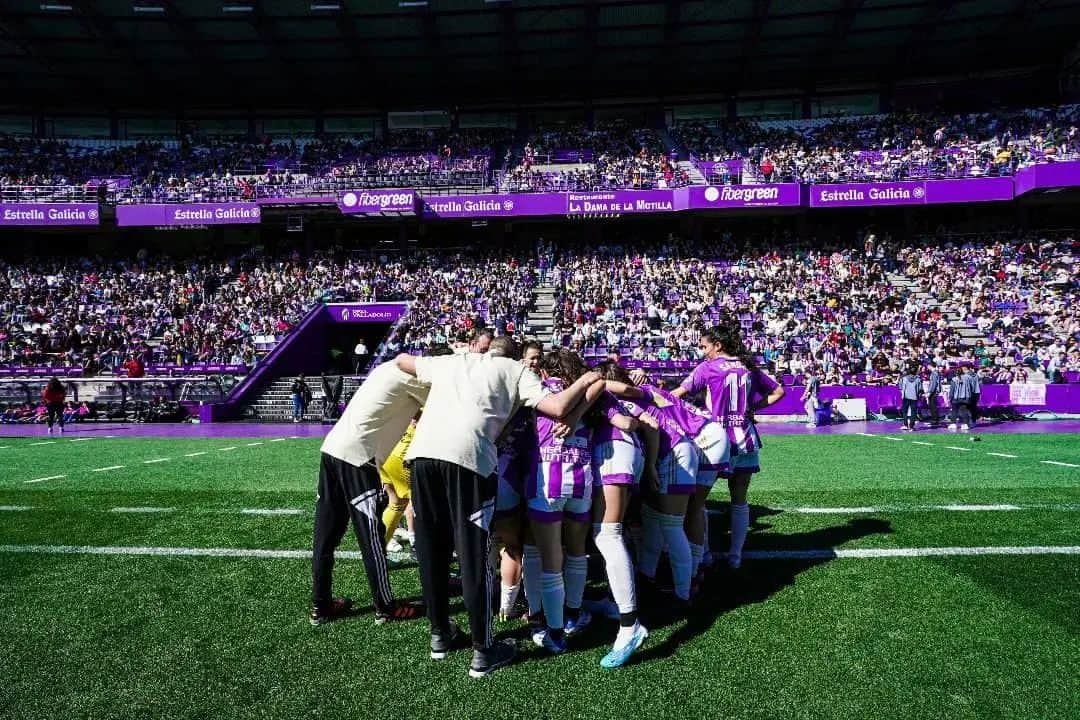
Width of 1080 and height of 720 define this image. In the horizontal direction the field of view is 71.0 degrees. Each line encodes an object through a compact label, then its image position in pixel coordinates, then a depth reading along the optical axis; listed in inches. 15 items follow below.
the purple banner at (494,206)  1236.5
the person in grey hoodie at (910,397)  707.4
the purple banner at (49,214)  1270.9
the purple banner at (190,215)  1248.6
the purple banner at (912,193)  1160.8
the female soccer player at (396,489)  232.8
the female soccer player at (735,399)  228.2
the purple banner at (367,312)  1127.0
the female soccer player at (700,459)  201.3
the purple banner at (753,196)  1183.6
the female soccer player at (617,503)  164.6
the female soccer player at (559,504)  164.6
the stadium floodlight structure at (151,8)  1187.9
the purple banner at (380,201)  1212.5
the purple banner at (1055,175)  1093.8
